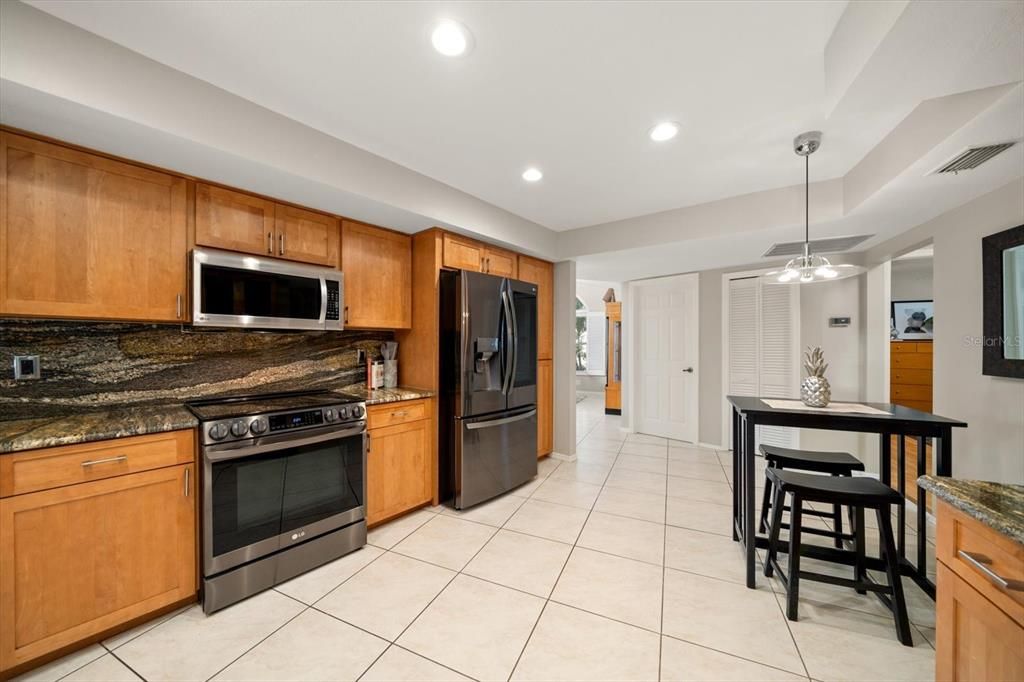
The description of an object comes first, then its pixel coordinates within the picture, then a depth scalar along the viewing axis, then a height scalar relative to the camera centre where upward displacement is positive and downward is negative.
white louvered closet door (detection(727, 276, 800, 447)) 4.11 -0.02
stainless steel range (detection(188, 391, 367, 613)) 1.83 -0.80
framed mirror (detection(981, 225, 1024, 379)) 2.02 +0.21
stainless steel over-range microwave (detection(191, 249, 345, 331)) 2.01 +0.28
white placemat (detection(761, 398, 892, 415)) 2.11 -0.40
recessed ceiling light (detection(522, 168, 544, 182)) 2.66 +1.20
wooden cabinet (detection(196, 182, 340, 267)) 2.08 +0.69
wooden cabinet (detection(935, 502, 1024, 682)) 0.85 -0.66
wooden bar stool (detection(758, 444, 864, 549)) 2.17 -0.72
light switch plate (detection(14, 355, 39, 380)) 1.78 -0.12
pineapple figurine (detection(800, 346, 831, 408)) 2.27 -0.27
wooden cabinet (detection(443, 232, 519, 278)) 3.06 +0.74
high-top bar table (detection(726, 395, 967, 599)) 1.88 -0.47
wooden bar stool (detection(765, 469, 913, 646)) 1.66 -0.87
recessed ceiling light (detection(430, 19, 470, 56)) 1.43 +1.19
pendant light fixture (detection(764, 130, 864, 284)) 2.20 +0.44
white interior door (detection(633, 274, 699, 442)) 4.80 -0.21
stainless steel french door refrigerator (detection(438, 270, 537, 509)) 2.89 -0.37
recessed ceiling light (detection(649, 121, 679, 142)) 2.08 +1.19
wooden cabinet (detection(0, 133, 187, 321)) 1.57 +0.49
